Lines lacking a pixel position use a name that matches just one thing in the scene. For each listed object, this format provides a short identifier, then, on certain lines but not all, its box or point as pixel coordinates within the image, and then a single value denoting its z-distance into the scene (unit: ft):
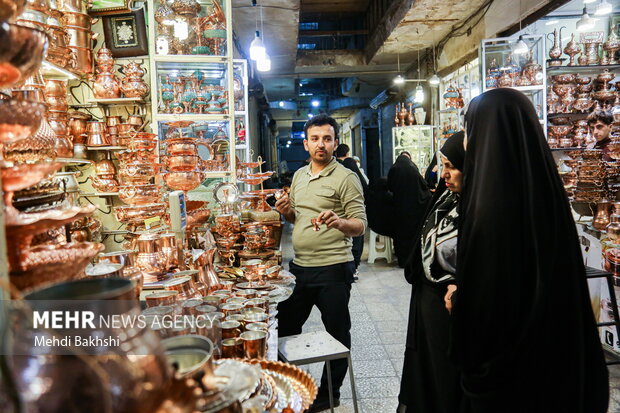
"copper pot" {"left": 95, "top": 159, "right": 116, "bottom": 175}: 12.82
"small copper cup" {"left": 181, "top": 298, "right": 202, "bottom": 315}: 4.07
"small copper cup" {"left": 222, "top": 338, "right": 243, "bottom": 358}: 4.31
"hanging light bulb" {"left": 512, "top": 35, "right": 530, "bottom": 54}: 15.47
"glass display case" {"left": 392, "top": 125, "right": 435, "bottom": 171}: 25.57
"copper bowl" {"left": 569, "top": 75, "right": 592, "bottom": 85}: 17.30
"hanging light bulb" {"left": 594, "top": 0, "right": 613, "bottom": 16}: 13.75
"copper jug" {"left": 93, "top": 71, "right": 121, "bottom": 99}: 12.15
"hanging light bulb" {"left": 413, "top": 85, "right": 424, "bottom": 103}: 23.43
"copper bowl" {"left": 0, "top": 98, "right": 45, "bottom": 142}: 2.17
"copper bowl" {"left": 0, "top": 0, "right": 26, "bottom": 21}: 2.08
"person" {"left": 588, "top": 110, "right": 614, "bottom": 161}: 11.92
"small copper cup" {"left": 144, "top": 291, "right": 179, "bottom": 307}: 4.24
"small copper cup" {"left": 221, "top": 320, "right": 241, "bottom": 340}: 4.52
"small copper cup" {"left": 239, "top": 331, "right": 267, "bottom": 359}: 4.38
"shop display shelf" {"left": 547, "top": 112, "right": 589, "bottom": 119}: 17.38
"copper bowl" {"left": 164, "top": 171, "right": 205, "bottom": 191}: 7.25
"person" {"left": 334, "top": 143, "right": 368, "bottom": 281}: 18.53
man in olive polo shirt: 8.36
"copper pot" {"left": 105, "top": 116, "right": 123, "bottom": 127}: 12.69
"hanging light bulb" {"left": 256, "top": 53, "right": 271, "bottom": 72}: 16.36
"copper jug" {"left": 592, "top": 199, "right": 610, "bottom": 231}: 10.50
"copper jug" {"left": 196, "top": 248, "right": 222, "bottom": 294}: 6.31
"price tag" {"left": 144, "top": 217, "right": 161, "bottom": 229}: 6.04
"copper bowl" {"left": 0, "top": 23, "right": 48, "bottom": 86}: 2.00
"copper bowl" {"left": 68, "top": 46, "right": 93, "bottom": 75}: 11.91
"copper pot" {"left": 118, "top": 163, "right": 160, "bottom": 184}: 6.58
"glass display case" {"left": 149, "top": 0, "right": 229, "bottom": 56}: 10.61
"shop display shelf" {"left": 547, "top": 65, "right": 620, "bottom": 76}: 17.07
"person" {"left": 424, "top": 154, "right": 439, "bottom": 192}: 21.52
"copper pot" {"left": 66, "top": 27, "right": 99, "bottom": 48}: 11.79
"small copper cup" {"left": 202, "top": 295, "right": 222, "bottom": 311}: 5.08
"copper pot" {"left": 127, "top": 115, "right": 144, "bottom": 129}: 12.56
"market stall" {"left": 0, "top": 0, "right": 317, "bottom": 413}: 1.66
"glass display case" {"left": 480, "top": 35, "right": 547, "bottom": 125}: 16.39
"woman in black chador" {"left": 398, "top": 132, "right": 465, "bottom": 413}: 6.12
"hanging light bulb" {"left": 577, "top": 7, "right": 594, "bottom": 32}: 14.60
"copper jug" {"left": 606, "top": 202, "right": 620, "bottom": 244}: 9.77
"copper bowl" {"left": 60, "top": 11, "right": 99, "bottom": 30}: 11.53
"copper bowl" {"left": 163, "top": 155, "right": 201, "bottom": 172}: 7.26
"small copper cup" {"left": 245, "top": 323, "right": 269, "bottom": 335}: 4.66
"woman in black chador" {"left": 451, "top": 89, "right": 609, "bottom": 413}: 4.39
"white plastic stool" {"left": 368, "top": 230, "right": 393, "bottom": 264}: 21.59
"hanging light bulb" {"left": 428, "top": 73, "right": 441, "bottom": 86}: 22.71
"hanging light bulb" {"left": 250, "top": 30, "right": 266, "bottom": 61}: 15.52
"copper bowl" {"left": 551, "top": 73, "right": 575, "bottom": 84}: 17.37
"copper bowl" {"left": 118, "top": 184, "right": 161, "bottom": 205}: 6.44
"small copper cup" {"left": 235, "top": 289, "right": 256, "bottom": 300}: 6.21
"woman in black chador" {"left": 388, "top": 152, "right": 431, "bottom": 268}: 18.99
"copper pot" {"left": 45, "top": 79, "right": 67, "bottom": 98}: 11.09
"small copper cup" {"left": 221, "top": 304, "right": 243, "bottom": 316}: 5.08
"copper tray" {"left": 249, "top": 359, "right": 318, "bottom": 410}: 3.87
